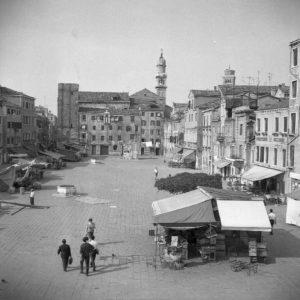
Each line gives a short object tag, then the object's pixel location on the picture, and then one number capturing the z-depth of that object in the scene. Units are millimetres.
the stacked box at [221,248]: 17547
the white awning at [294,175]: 32781
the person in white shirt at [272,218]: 22669
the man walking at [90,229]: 19544
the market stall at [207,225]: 16891
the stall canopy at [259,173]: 35781
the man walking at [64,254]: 15477
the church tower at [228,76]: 115150
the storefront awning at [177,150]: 71375
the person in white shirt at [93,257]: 15742
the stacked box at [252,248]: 16609
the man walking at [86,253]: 15211
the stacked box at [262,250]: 16953
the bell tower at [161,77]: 124250
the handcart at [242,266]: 15940
